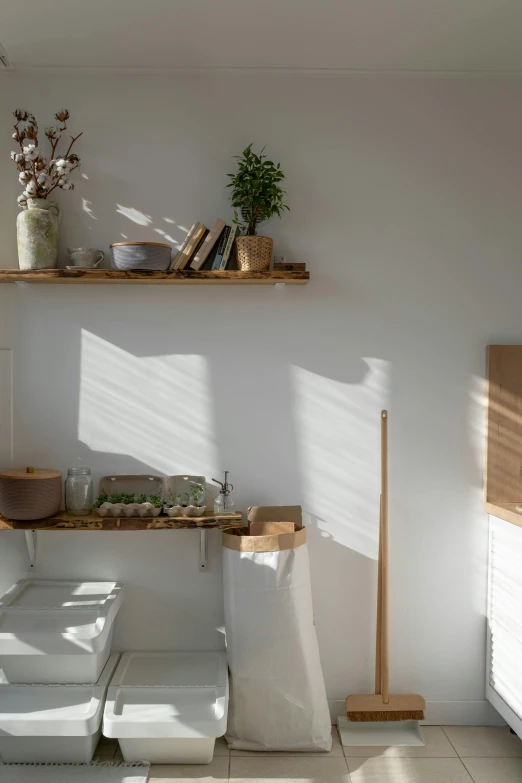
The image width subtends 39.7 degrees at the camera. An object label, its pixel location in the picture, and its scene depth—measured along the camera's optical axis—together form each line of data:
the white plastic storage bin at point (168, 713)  2.40
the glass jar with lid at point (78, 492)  2.66
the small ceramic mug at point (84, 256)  2.66
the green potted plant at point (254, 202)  2.64
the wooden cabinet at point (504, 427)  2.81
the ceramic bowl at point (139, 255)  2.62
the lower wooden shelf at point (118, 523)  2.56
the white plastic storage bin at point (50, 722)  2.37
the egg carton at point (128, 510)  2.60
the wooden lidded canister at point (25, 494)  2.53
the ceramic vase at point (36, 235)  2.64
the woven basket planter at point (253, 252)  2.63
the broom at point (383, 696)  2.70
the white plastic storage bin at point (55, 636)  2.42
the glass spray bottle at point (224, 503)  2.68
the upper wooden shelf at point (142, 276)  2.61
